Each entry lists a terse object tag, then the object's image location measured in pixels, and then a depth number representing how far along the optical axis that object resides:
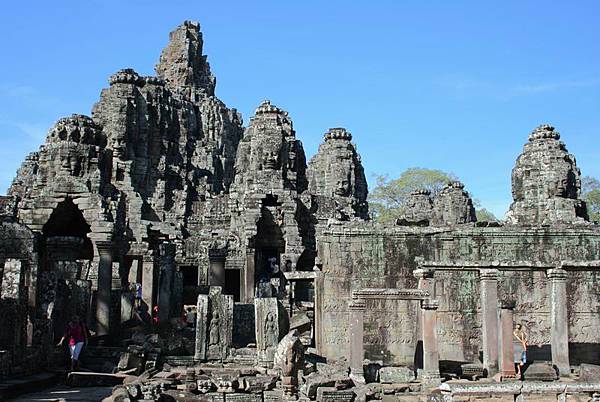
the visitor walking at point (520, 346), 15.44
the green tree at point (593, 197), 56.44
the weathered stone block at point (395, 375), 14.49
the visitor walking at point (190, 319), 20.53
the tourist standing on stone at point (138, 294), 21.71
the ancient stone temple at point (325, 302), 13.52
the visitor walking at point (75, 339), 15.03
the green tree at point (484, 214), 64.81
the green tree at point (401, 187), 62.69
